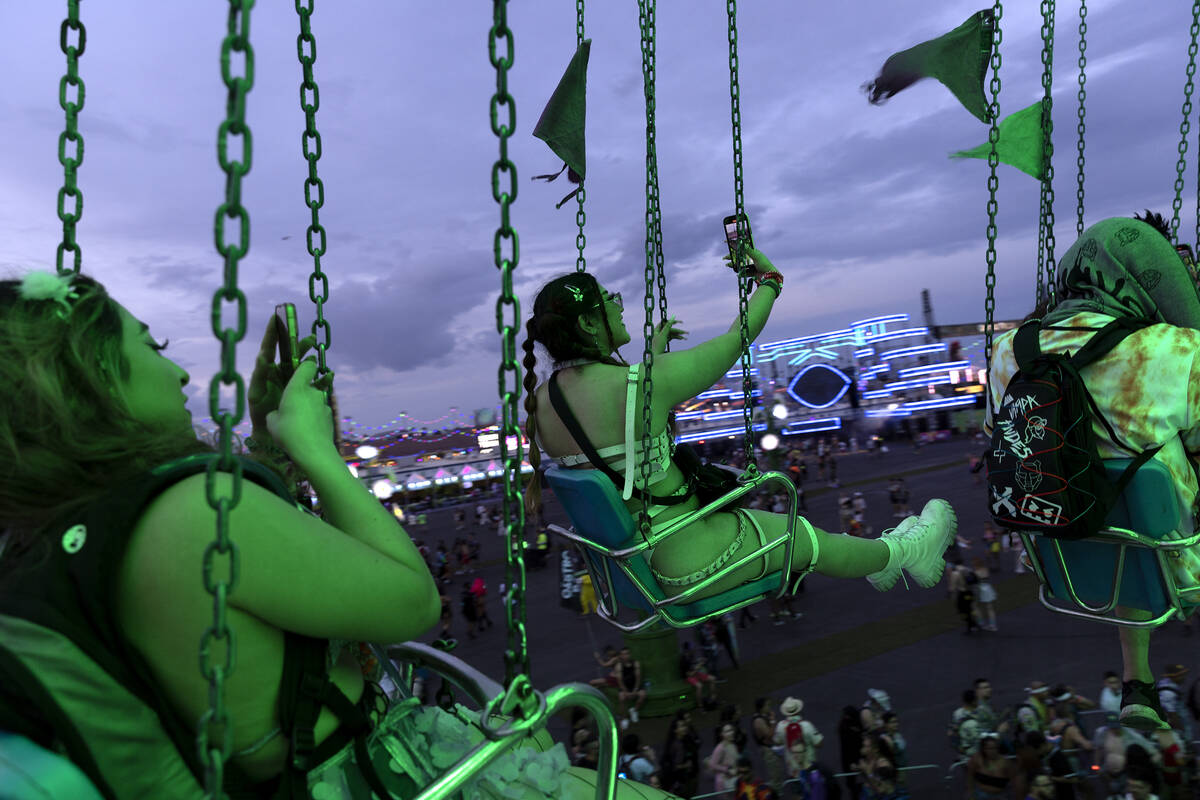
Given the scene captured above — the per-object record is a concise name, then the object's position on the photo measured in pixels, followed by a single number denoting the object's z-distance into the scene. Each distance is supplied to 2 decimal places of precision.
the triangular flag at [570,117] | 3.00
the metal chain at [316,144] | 1.61
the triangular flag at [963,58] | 3.22
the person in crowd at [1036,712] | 6.48
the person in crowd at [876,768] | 5.78
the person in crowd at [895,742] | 6.30
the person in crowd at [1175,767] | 4.90
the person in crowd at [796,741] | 6.92
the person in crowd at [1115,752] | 5.33
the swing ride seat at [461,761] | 0.87
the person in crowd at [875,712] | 6.83
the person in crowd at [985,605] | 11.20
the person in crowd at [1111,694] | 6.72
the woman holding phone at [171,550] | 0.96
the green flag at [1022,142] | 3.41
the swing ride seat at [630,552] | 2.69
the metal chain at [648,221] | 2.61
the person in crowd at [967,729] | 6.93
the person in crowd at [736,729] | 6.84
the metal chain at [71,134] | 1.64
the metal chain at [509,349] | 1.32
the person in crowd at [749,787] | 6.19
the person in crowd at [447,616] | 13.24
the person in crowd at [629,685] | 9.34
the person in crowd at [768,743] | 7.20
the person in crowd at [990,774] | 5.64
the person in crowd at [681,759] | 6.94
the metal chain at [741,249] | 2.87
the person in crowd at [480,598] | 14.05
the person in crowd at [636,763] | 6.27
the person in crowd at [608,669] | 9.67
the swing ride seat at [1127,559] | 2.58
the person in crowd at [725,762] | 6.54
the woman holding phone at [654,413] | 2.80
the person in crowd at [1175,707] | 5.91
